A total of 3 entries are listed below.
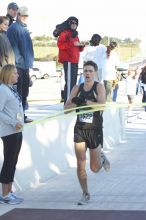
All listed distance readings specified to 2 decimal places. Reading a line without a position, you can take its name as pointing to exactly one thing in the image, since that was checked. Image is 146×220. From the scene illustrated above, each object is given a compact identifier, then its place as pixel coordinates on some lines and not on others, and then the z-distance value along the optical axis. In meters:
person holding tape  7.62
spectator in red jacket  12.12
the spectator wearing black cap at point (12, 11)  10.57
